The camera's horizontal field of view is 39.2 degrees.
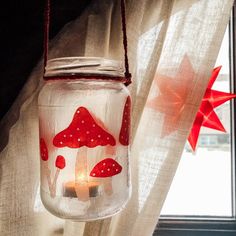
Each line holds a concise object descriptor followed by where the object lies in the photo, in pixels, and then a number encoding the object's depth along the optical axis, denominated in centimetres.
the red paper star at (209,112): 98
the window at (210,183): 115
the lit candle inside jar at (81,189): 57
